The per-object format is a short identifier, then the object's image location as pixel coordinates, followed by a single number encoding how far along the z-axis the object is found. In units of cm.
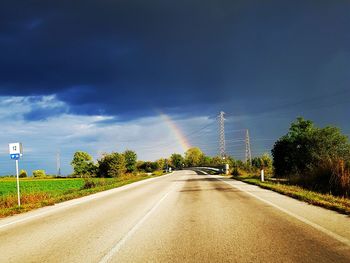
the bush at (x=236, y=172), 4578
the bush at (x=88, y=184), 3322
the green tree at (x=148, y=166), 15470
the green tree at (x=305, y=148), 3452
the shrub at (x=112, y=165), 9481
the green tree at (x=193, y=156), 17575
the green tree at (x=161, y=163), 15844
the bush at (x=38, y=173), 11872
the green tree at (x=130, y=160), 11669
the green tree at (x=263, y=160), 8194
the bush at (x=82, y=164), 12238
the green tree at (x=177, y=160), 18175
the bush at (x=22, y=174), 11860
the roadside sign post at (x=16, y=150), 1733
